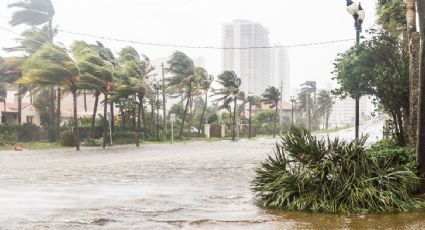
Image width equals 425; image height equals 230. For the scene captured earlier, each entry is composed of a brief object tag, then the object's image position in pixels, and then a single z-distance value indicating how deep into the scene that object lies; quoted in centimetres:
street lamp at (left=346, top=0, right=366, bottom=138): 1445
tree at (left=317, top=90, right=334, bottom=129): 10806
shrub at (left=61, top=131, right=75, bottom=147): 3481
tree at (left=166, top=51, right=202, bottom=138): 5453
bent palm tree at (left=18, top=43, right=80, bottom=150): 3167
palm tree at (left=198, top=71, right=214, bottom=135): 5777
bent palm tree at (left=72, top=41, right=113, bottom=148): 3219
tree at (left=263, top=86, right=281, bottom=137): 7494
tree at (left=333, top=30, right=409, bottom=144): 1320
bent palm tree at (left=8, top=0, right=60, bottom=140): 4675
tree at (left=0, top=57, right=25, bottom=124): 4000
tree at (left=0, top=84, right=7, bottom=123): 4628
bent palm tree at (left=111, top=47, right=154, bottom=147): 3634
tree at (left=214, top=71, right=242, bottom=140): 6022
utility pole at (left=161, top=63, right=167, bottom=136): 5009
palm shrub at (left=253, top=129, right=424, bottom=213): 807
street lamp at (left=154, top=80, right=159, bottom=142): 5375
